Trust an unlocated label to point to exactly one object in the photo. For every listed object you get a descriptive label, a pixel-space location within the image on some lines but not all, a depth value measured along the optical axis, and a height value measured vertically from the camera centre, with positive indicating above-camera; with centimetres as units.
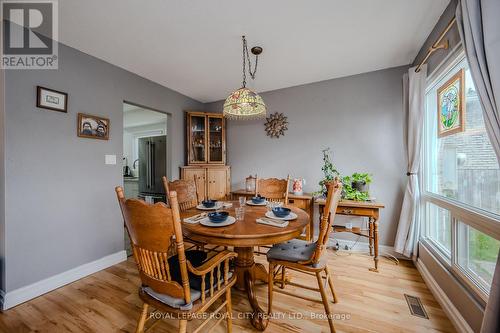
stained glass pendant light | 200 +64
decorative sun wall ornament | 347 +71
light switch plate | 256 +9
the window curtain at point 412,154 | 229 +14
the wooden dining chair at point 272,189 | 268 -30
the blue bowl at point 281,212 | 168 -38
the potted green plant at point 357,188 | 265 -29
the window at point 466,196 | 135 -24
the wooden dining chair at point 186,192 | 230 -31
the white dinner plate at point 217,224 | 150 -42
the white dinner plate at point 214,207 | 207 -42
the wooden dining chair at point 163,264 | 104 -55
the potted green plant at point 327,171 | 298 -7
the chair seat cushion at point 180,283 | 110 -71
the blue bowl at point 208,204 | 210 -39
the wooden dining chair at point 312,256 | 145 -70
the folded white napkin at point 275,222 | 149 -43
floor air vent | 168 -121
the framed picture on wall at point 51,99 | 198 +67
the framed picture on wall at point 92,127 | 230 +46
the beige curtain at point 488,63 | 100 +55
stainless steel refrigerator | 446 -2
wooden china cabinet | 366 +22
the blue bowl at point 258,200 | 228 -38
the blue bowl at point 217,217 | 151 -38
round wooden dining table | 132 -46
